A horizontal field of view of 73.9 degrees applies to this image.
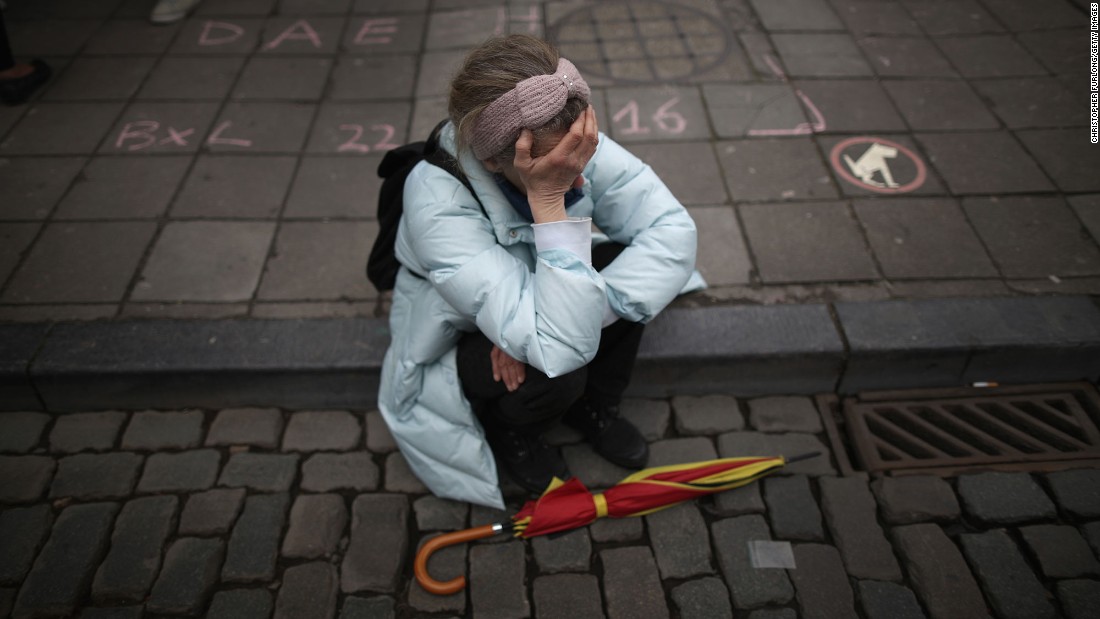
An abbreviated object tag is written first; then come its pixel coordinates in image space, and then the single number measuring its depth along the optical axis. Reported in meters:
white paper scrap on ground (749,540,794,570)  2.33
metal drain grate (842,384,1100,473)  2.62
